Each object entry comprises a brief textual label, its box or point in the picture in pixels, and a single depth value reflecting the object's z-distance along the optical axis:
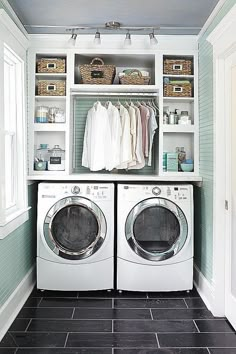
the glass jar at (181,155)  3.95
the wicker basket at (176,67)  3.84
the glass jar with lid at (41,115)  3.85
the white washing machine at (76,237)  3.61
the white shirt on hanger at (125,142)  3.78
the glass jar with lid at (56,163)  3.87
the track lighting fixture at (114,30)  3.52
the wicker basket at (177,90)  3.84
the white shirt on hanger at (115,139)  3.81
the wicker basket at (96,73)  3.81
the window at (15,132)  3.22
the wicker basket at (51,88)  3.84
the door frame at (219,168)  3.09
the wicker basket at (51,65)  3.82
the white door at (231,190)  2.94
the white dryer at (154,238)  3.61
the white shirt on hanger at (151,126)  3.84
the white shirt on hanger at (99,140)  3.80
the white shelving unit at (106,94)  3.76
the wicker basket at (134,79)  3.86
